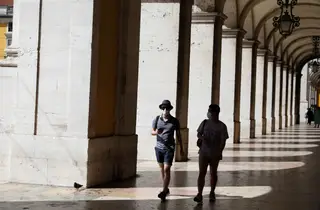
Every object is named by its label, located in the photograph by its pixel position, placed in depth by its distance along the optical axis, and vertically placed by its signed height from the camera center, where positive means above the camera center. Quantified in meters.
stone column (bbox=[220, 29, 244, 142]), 21.61 +1.81
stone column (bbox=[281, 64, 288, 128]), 39.03 +1.96
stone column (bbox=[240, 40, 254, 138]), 25.19 +1.94
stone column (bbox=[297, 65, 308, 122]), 58.97 +3.08
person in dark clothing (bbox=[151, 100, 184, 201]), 8.22 -0.32
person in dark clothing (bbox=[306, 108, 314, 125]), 45.36 +0.53
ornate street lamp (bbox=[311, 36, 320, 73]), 33.19 +4.83
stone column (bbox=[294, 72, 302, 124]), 48.94 +2.57
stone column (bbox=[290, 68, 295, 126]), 44.34 +2.31
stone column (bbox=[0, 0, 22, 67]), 10.69 +1.30
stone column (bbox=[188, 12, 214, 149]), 17.69 +1.73
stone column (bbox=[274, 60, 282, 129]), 35.42 +1.82
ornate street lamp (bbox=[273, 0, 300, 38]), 16.02 +2.87
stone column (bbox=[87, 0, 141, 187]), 9.32 +0.44
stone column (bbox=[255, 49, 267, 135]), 28.66 +1.60
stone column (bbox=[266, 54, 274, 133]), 32.44 +1.99
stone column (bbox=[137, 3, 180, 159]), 13.80 +1.52
